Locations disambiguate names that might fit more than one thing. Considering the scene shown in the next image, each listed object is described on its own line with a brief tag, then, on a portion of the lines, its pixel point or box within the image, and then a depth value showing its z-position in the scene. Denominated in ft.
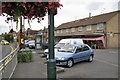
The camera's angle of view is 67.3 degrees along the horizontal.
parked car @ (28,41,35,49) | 51.09
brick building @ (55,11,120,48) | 56.34
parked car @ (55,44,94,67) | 17.88
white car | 28.72
